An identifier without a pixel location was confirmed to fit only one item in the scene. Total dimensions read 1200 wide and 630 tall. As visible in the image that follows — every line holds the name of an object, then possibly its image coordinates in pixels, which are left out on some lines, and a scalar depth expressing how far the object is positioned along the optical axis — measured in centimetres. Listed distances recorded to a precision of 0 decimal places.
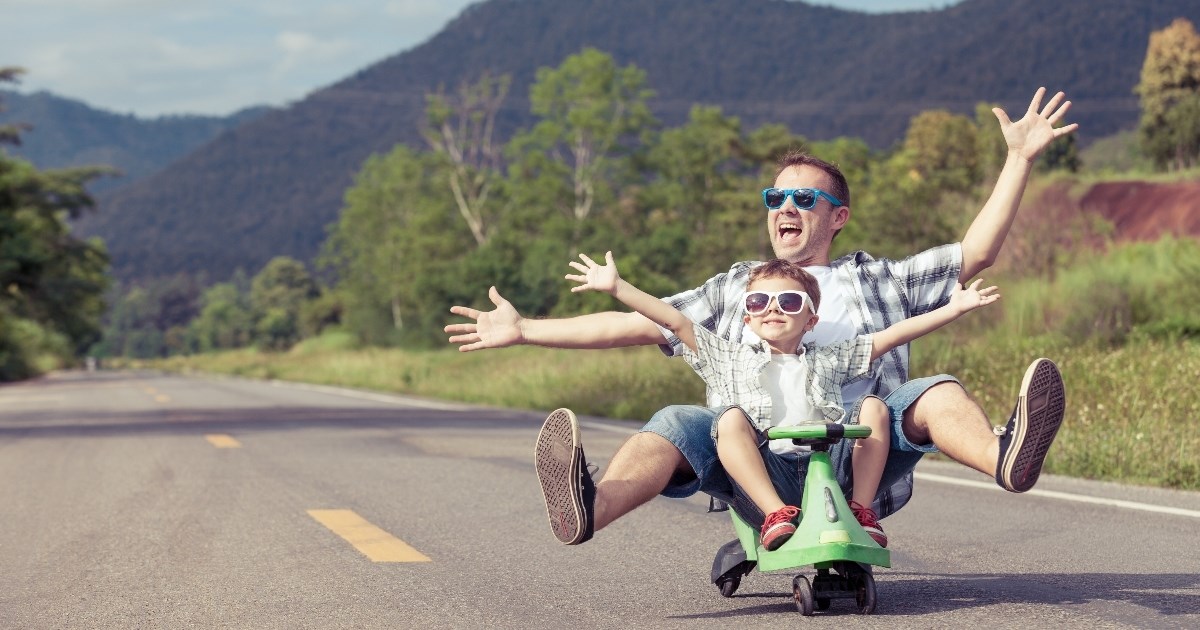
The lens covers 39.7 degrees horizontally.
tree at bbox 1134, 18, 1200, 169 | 7312
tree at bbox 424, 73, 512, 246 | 7469
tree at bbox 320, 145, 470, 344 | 7056
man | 518
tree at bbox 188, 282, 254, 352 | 19150
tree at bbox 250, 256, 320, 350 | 17914
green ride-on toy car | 497
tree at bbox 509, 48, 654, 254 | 7650
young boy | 523
